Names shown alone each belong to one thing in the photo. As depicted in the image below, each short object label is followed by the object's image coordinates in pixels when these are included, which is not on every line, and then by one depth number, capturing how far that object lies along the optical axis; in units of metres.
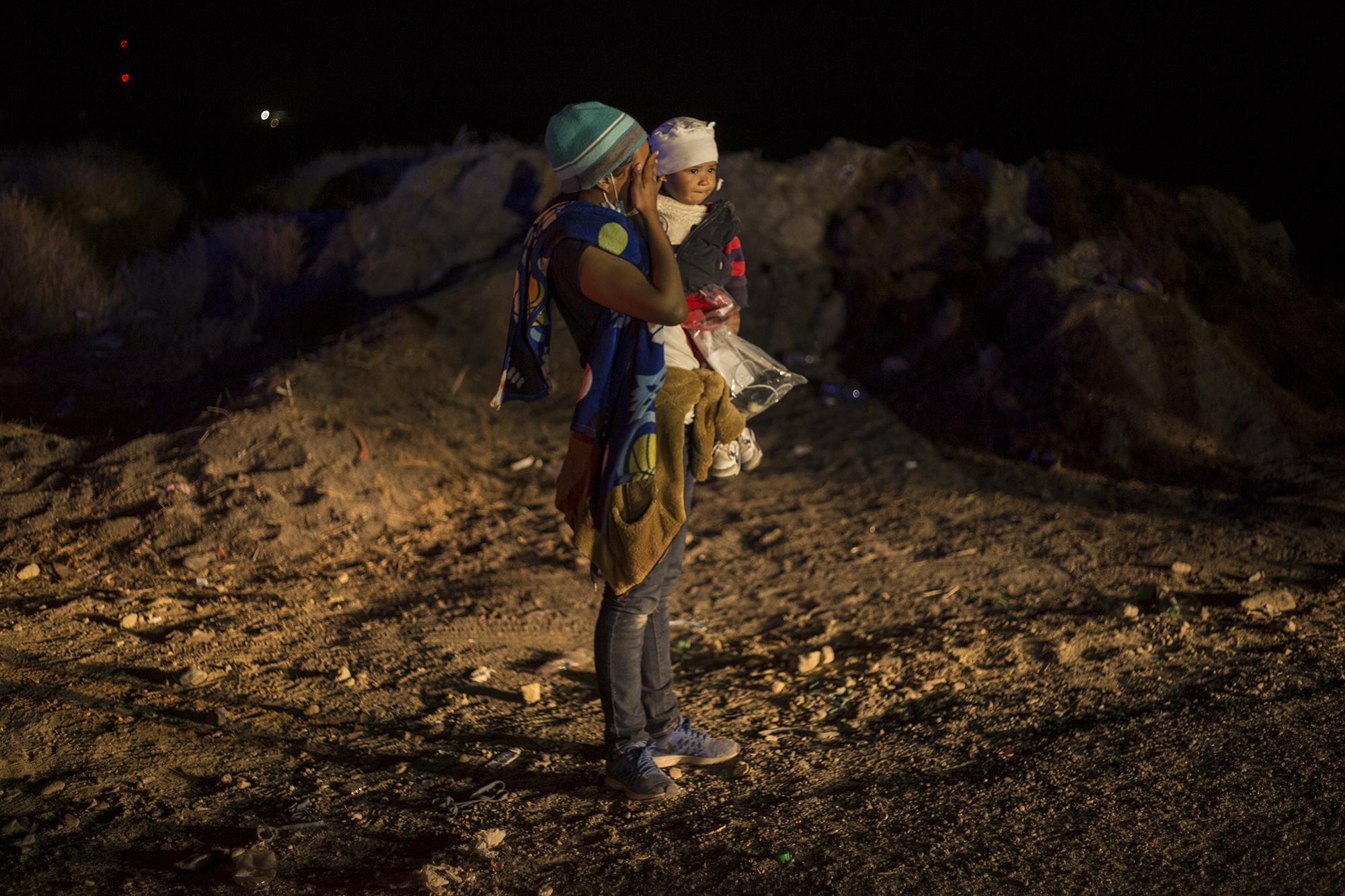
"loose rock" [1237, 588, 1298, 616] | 4.01
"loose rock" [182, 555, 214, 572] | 4.73
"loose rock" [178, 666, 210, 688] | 3.70
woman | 2.63
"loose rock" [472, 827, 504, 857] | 2.76
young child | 2.90
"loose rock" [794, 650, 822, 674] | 4.04
